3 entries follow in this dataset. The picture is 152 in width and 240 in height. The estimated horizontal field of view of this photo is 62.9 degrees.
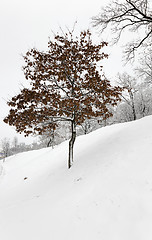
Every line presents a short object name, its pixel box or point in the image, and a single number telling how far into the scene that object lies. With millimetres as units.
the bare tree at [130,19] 7786
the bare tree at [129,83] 22281
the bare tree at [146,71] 16430
